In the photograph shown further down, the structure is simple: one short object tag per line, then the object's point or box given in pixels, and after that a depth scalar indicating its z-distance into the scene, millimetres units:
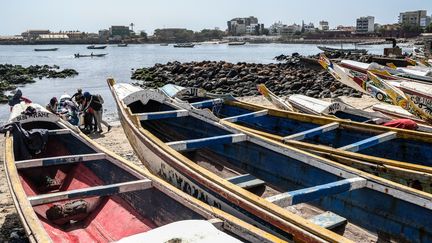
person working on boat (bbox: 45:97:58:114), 11948
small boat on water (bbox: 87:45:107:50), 127375
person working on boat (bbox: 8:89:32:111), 10977
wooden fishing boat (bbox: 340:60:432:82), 14624
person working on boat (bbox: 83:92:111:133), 12898
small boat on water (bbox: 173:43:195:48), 141725
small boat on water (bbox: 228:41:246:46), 162000
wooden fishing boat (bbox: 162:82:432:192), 5559
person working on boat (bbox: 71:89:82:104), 13811
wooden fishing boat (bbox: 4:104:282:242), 3712
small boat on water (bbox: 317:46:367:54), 50125
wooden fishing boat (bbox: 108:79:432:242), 4340
